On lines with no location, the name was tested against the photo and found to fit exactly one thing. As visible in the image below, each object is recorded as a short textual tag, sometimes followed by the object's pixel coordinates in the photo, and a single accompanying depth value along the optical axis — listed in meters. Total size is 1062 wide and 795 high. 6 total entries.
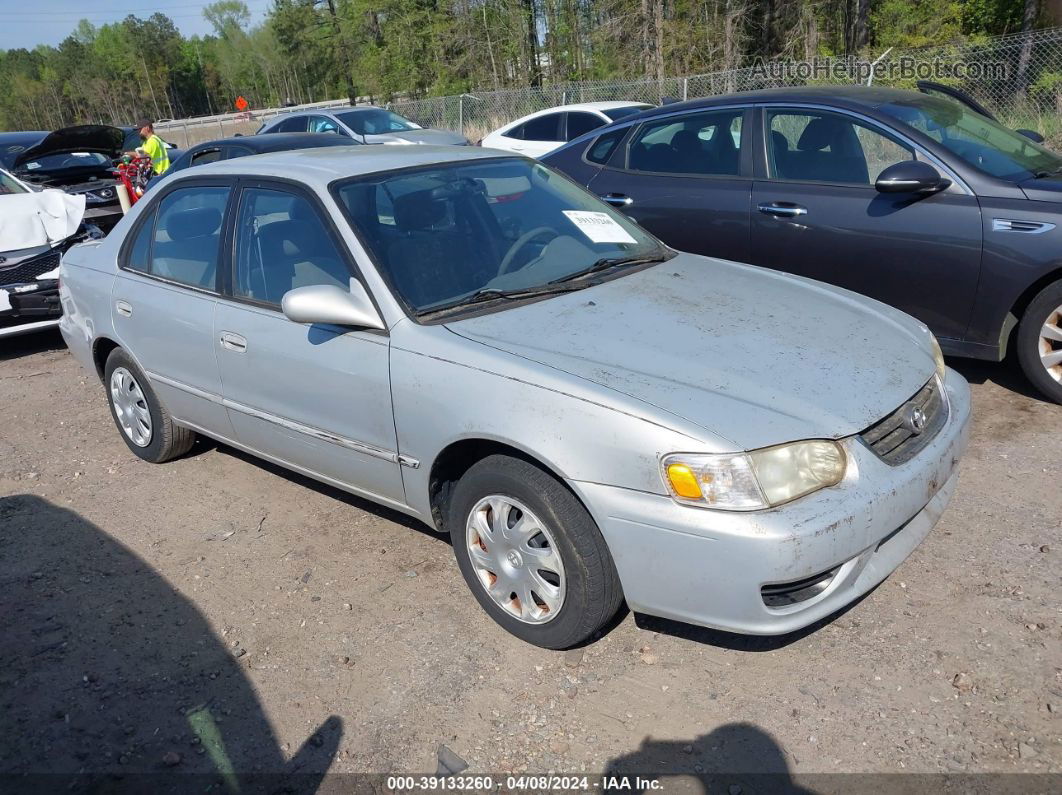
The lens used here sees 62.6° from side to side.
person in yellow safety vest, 11.81
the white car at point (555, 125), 12.80
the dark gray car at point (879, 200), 4.53
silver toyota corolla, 2.55
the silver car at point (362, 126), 14.42
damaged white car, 7.07
